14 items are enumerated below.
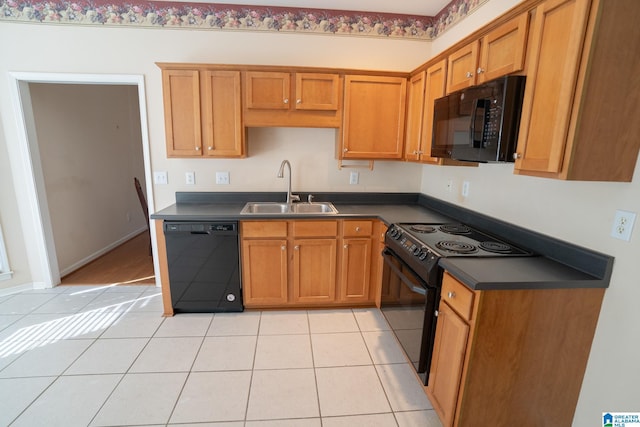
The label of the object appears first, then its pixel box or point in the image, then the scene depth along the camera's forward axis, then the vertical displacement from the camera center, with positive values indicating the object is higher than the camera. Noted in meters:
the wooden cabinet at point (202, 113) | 2.49 +0.28
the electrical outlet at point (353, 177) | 3.07 -0.27
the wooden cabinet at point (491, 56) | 1.40 +0.52
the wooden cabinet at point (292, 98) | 2.53 +0.42
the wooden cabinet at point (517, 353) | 1.32 -0.90
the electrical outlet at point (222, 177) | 2.95 -0.28
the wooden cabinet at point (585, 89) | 1.10 +0.26
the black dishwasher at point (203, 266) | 2.45 -0.98
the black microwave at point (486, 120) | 1.40 +0.17
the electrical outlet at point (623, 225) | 1.24 -0.29
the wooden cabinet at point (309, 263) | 2.53 -0.97
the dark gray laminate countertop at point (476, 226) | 1.32 -0.53
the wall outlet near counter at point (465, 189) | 2.34 -0.28
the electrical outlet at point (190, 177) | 2.92 -0.29
